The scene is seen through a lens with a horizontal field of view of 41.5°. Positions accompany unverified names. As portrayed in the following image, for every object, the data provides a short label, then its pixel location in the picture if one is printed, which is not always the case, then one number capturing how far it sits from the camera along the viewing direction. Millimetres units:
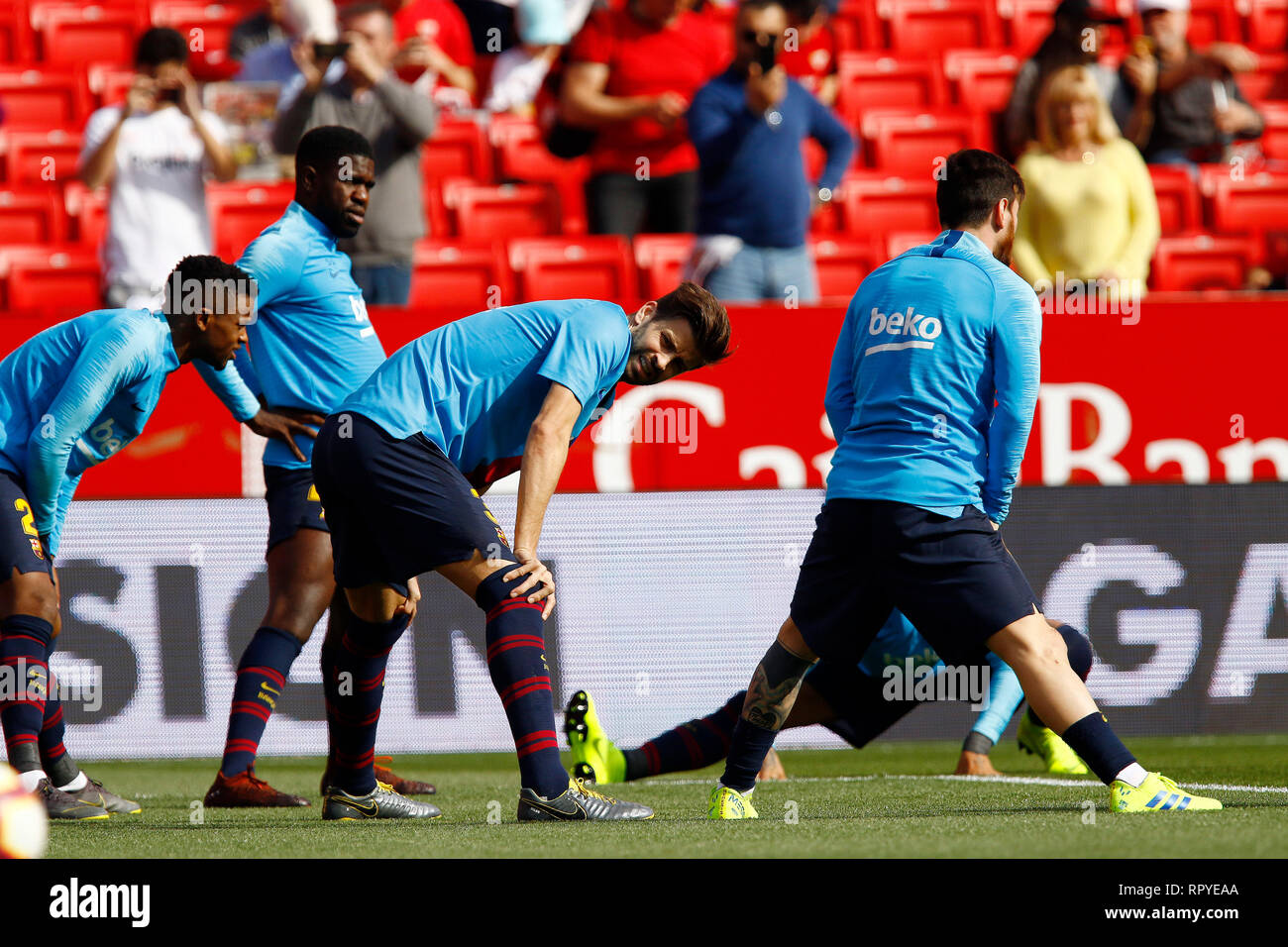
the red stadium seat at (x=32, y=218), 11266
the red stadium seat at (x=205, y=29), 12281
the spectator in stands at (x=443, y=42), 11000
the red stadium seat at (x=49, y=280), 10281
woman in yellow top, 8969
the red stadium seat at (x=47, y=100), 12508
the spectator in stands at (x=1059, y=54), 9578
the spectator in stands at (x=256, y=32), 11594
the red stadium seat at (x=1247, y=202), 11039
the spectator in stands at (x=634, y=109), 9578
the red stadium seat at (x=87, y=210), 11164
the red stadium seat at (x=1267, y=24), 13109
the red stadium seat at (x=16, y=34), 13164
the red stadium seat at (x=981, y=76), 12273
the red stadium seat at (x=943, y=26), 13133
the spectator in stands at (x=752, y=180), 8852
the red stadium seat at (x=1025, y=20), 13016
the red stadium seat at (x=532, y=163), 11570
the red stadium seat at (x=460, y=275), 9945
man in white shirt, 9242
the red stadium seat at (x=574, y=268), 9539
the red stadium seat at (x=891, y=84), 12383
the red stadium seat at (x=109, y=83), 12188
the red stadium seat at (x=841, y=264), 10195
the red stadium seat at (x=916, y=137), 11633
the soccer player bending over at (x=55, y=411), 5164
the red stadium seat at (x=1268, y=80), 12820
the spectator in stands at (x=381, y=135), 8750
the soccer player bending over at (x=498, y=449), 4547
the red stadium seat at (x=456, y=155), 11570
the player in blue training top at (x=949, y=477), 4465
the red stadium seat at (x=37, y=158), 11867
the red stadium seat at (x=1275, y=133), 12180
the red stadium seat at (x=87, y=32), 12930
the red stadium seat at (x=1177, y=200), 10922
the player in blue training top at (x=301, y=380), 5777
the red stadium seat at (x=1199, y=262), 10258
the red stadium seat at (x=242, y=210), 10586
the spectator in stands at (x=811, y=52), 10461
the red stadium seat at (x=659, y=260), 9469
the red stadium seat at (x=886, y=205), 11195
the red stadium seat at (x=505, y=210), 11062
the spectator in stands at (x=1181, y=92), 10578
